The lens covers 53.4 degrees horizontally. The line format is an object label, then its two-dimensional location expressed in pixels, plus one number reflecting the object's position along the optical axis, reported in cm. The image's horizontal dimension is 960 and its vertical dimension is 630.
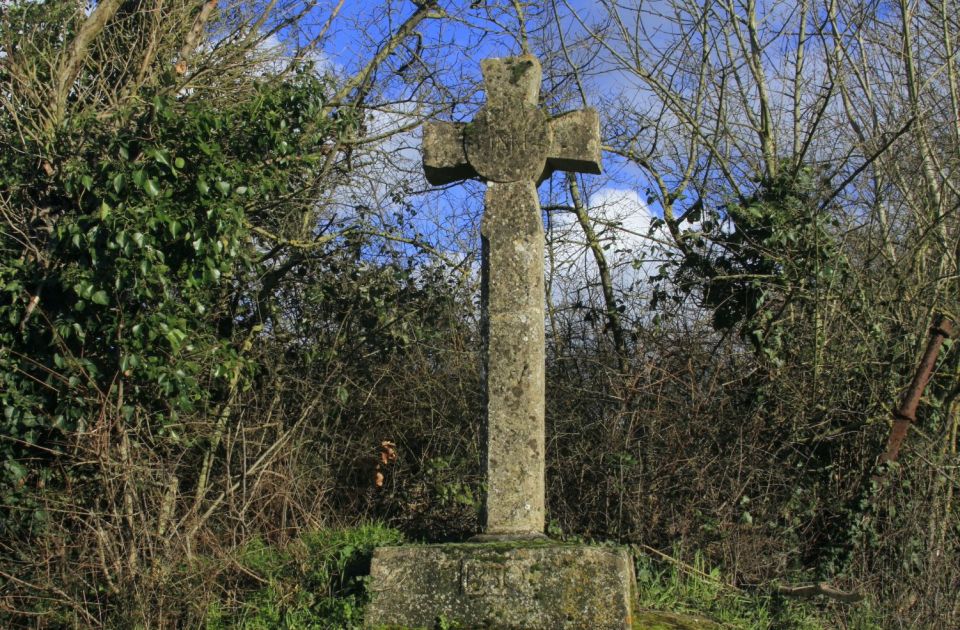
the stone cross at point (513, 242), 511
